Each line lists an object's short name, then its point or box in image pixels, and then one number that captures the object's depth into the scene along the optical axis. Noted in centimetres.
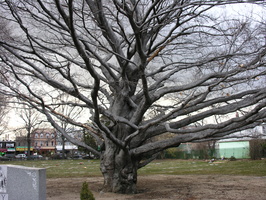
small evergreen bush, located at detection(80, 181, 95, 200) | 586
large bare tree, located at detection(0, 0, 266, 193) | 865
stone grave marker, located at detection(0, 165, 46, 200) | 586
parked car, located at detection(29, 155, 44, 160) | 5400
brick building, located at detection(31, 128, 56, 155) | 8941
